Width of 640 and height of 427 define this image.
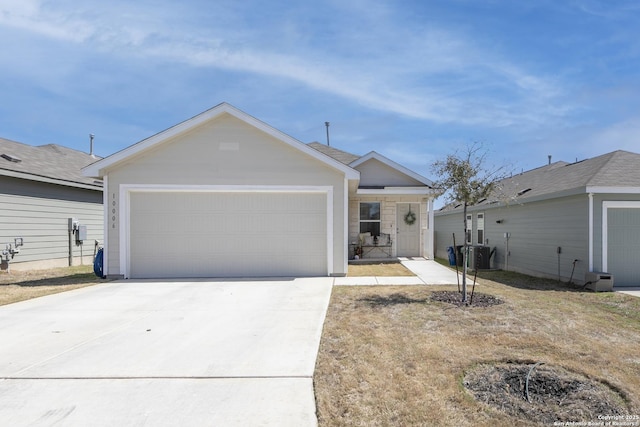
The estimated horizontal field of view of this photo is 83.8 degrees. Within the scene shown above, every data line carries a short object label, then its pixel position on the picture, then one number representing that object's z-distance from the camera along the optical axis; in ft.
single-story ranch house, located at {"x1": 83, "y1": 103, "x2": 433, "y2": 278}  32.63
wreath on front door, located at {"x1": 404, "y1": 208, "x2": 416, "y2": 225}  48.03
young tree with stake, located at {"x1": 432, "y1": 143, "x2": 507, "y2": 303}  23.16
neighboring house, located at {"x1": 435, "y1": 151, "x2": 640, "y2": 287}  30.48
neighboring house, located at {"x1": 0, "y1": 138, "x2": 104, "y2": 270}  37.70
